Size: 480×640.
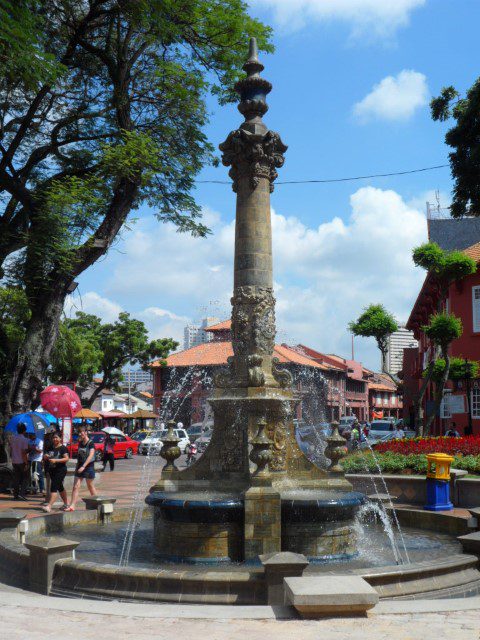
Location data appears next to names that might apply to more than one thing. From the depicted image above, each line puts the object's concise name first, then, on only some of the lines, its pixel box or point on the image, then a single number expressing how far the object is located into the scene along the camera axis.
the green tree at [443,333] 28.30
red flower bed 19.14
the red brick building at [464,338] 33.64
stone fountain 9.29
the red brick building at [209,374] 66.00
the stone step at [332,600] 6.04
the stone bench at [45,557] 7.91
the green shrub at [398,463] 17.72
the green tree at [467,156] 23.81
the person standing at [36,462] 17.48
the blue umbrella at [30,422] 18.22
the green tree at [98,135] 18.97
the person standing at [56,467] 14.32
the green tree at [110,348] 49.00
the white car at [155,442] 40.10
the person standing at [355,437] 32.73
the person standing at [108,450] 28.05
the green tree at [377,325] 32.22
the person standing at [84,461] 14.95
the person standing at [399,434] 31.65
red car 36.14
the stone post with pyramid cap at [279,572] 6.87
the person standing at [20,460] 17.23
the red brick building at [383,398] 115.81
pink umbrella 20.28
